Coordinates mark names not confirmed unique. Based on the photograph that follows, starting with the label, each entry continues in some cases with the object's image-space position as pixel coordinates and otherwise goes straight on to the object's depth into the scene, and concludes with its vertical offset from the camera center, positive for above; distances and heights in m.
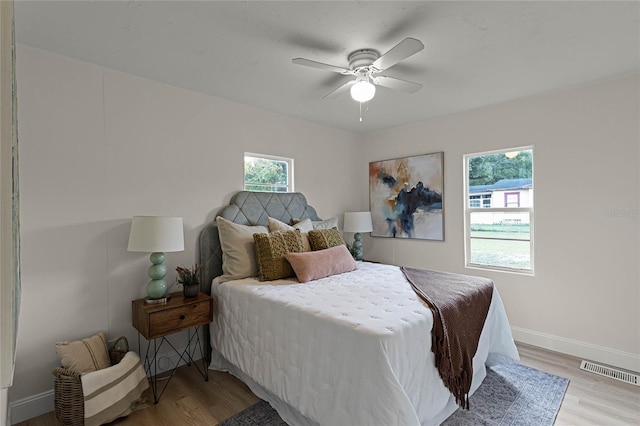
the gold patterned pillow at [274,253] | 2.74 -0.37
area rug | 2.10 -1.39
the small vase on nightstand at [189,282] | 2.65 -0.58
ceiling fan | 1.87 +0.97
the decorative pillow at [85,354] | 2.15 -0.98
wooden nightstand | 2.32 -0.81
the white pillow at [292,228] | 3.14 -0.17
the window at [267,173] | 3.53 +0.45
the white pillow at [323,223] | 3.63 -0.15
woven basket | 2.01 -1.17
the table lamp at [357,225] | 4.22 -0.20
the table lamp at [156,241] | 2.35 -0.21
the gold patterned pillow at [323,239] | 3.15 -0.29
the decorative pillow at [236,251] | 2.84 -0.36
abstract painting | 3.97 +0.17
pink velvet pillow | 2.71 -0.47
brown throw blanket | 1.92 -0.75
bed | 1.59 -0.83
